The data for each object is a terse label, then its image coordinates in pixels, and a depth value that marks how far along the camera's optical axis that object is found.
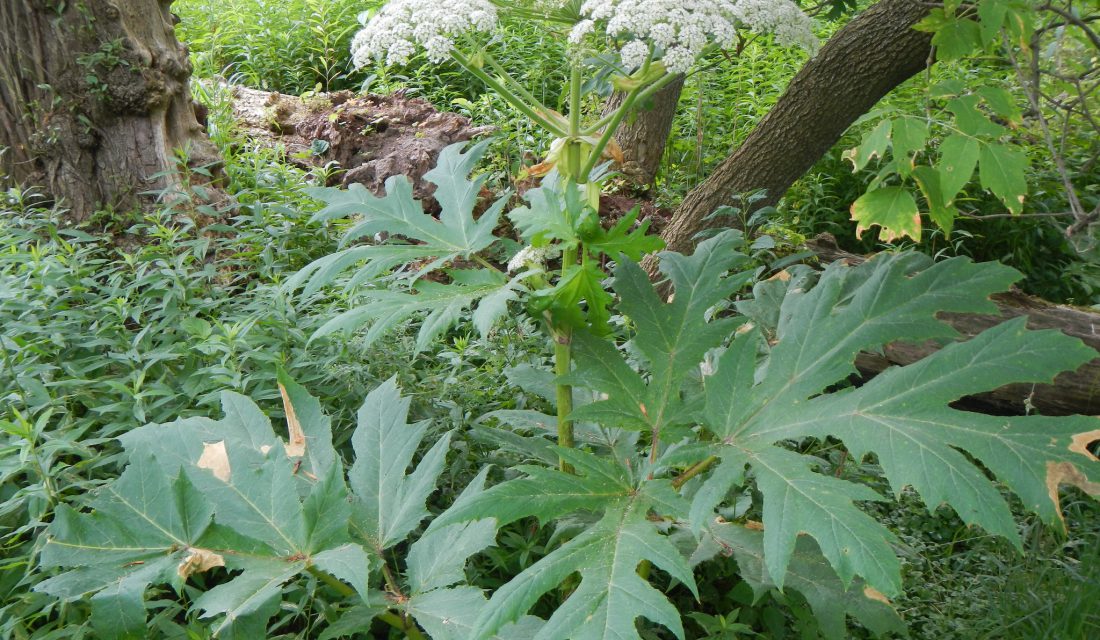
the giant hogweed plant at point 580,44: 1.50
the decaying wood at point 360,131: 4.21
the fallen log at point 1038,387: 3.07
